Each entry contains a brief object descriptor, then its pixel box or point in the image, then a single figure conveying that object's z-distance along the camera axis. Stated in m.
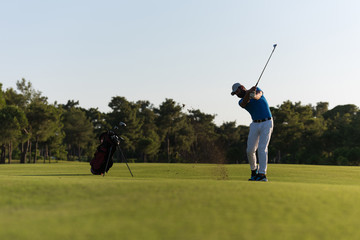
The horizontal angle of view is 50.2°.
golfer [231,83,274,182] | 12.04
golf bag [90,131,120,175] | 15.27
